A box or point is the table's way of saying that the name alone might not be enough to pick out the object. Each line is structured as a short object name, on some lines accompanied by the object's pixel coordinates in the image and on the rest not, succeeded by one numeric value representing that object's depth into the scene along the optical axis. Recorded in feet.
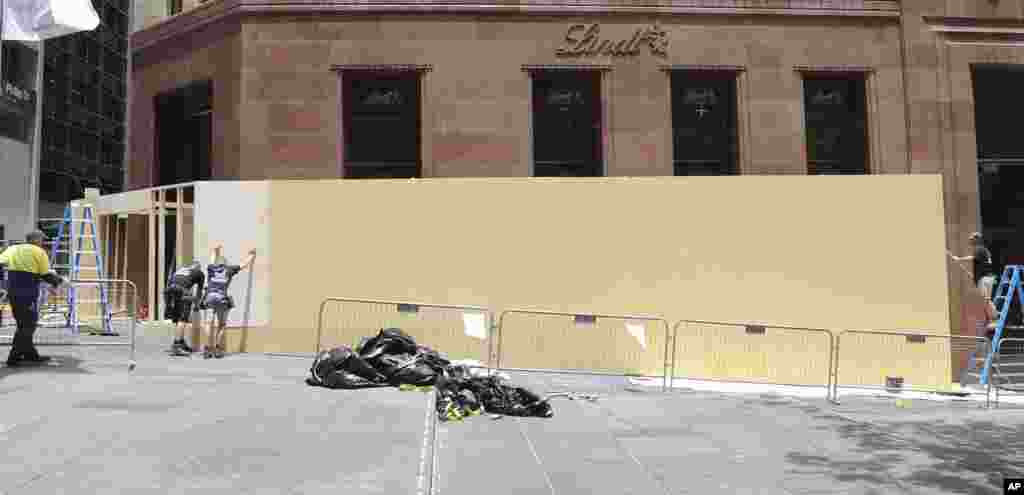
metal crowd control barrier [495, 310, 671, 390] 40.98
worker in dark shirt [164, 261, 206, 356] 39.91
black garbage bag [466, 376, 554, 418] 28.96
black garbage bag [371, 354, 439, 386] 32.14
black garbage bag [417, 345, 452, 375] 32.76
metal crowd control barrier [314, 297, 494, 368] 41.42
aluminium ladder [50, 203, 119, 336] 44.37
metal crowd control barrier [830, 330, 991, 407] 42.73
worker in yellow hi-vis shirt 34.06
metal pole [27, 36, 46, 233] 62.80
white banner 48.44
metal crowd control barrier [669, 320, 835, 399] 41.81
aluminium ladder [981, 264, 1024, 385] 44.53
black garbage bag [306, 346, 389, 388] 31.83
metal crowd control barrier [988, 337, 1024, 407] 42.59
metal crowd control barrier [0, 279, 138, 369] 41.02
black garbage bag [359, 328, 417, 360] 33.96
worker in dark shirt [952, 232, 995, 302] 48.60
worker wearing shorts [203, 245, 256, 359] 40.37
